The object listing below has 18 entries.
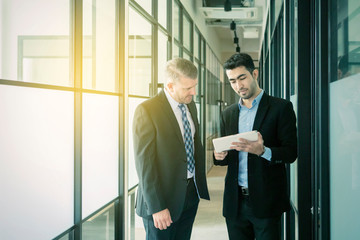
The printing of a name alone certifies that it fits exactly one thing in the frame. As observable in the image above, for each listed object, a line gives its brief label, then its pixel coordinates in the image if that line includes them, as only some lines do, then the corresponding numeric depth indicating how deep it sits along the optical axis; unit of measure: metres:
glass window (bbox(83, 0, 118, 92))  2.72
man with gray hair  2.06
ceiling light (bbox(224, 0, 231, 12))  7.57
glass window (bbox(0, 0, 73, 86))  1.69
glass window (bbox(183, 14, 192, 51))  7.23
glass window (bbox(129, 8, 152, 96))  3.81
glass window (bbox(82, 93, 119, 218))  2.68
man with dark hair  2.02
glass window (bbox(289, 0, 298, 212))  2.52
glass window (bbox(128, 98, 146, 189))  3.80
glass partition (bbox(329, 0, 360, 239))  1.23
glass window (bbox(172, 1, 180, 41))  6.07
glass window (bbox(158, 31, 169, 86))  4.92
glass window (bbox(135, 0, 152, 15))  4.02
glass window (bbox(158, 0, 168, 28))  4.96
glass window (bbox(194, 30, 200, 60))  8.63
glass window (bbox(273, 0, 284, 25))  3.53
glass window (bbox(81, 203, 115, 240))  2.72
